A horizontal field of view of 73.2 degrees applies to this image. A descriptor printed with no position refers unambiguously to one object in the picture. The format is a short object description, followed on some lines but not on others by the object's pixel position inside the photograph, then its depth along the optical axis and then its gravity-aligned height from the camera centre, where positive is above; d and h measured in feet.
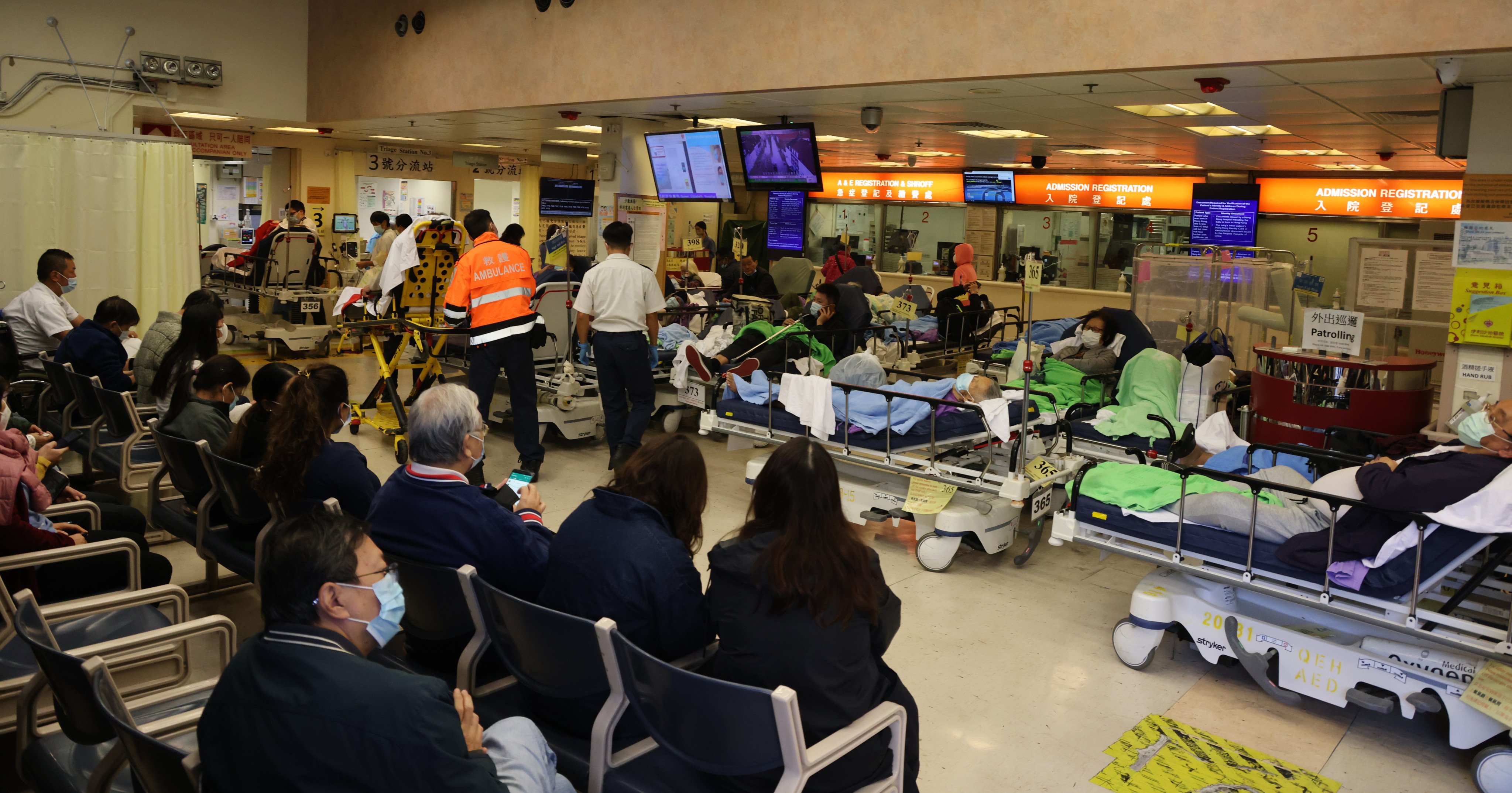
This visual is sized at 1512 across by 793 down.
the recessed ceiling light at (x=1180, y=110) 23.86 +4.54
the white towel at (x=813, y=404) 18.48 -2.21
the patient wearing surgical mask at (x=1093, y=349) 23.48 -1.25
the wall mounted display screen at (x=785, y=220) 53.88 +3.28
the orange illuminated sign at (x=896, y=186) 53.06 +5.42
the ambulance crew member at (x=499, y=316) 21.17 -1.03
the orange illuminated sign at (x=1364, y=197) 38.29 +4.44
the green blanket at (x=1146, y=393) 20.31 -1.92
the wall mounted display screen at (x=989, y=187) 50.37 +5.19
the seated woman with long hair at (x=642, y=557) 8.08 -2.27
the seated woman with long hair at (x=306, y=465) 11.13 -2.26
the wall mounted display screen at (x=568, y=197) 47.47 +3.48
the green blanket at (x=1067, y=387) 22.89 -2.07
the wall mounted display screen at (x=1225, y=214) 43.65 +3.86
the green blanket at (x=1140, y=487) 13.76 -2.57
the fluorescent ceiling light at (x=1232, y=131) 27.76 +4.84
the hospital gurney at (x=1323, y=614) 11.28 -3.75
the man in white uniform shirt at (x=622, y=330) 21.25 -1.20
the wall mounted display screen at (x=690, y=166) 27.58 +3.07
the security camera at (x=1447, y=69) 15.03 +3.64
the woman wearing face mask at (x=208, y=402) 13.83 -2.08
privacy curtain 23.89 +0.78
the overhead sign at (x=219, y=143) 39.80 +4.34
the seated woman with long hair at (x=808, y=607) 7.39 -2.38
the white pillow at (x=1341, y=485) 12.53 -2.18
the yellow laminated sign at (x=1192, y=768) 10.80 -5.08
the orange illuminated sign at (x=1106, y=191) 46.24 +4.95
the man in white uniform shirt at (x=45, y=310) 20.44 -1.33
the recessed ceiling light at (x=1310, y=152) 33.42 +5.12
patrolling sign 17.53 -0.37
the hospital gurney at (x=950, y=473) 17.07 -3.17
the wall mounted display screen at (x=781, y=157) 26.37 +3.27
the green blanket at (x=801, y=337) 23.71 -1.29
